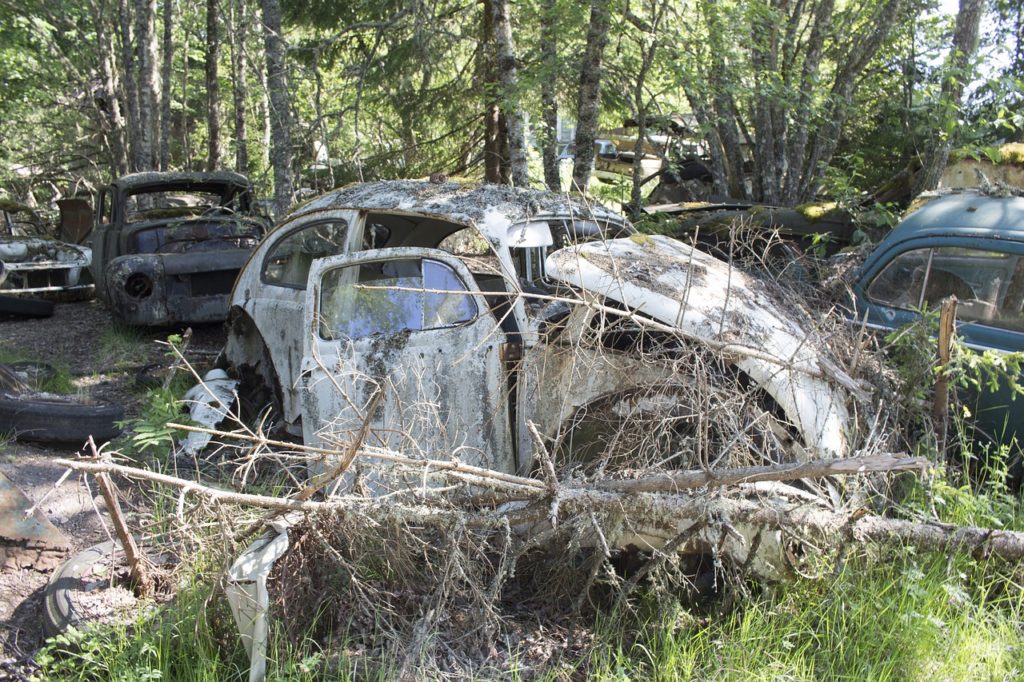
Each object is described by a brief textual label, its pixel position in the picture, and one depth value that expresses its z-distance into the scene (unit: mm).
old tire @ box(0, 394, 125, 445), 4969
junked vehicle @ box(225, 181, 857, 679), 3520
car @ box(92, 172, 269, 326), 7641
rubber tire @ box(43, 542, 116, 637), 3195
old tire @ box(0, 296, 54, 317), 8727
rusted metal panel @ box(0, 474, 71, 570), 3641
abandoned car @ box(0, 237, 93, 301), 9781
